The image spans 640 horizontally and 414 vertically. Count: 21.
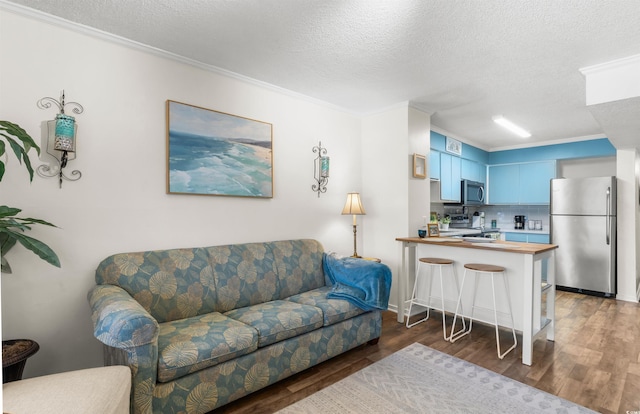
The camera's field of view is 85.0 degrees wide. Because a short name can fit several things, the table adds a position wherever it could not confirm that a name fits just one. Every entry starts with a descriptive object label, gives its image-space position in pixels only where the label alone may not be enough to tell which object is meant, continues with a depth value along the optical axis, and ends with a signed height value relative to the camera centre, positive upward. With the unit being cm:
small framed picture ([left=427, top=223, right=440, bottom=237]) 409 -27
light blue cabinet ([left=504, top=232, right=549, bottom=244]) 580 -52
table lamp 396 +2
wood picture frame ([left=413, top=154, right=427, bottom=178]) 411 +50
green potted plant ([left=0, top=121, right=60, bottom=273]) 181 -12
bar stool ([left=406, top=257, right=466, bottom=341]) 353 -87
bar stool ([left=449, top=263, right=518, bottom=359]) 308 -77
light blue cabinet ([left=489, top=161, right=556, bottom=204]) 604 +45
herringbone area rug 225 -128
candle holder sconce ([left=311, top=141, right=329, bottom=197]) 393 +43
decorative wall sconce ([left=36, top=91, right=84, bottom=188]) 230 +45
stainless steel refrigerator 479 -35
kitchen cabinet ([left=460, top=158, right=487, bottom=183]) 592 +65
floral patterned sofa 191 -80
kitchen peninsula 286 -63
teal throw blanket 299 -69
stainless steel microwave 584 +26
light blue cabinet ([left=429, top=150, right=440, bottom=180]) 515 +63
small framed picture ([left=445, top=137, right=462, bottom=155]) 548 +98
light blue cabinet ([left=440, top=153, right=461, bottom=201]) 537 +48
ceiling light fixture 459 +116
